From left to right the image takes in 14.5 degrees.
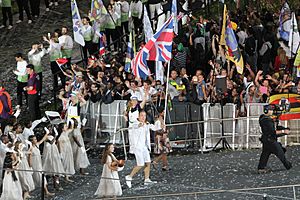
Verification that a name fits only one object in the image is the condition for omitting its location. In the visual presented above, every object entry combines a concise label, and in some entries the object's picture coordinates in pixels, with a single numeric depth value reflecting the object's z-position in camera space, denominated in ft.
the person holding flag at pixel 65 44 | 105.40
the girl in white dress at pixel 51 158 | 85.81
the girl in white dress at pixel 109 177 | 81.05
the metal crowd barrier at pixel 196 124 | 93.86
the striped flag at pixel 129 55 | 99.76
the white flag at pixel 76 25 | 104.94
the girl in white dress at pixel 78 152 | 89.30
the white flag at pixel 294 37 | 99.66
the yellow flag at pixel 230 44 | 95.25
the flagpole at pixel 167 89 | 90.80
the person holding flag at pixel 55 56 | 105.09
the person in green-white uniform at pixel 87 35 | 108.68
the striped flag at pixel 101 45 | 105.89
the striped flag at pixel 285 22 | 104.06
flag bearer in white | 84.64
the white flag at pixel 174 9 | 96.07
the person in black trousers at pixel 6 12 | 120.47
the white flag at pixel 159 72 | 96.27
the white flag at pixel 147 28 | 99.30
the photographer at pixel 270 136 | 84.33
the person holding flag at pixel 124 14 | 113.91
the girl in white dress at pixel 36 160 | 83.46
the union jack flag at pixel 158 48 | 90.48
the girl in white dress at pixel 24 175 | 81.35
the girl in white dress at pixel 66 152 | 87.56
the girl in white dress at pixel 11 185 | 80.12
